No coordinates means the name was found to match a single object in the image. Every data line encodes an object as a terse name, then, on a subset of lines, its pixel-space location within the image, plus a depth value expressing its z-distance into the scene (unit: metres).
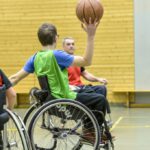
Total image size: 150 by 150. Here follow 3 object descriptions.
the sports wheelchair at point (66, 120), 5.48
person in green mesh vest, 5.77
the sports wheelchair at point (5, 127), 4.90
